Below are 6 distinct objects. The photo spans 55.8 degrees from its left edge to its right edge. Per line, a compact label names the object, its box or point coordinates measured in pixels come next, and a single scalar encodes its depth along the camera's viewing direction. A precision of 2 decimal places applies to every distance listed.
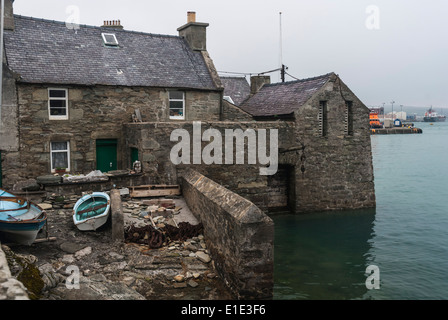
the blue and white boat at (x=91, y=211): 12.12
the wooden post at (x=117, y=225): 11.71
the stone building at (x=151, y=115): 17.47
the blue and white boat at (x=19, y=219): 10.01
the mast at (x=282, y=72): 32.34
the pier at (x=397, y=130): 115.98
